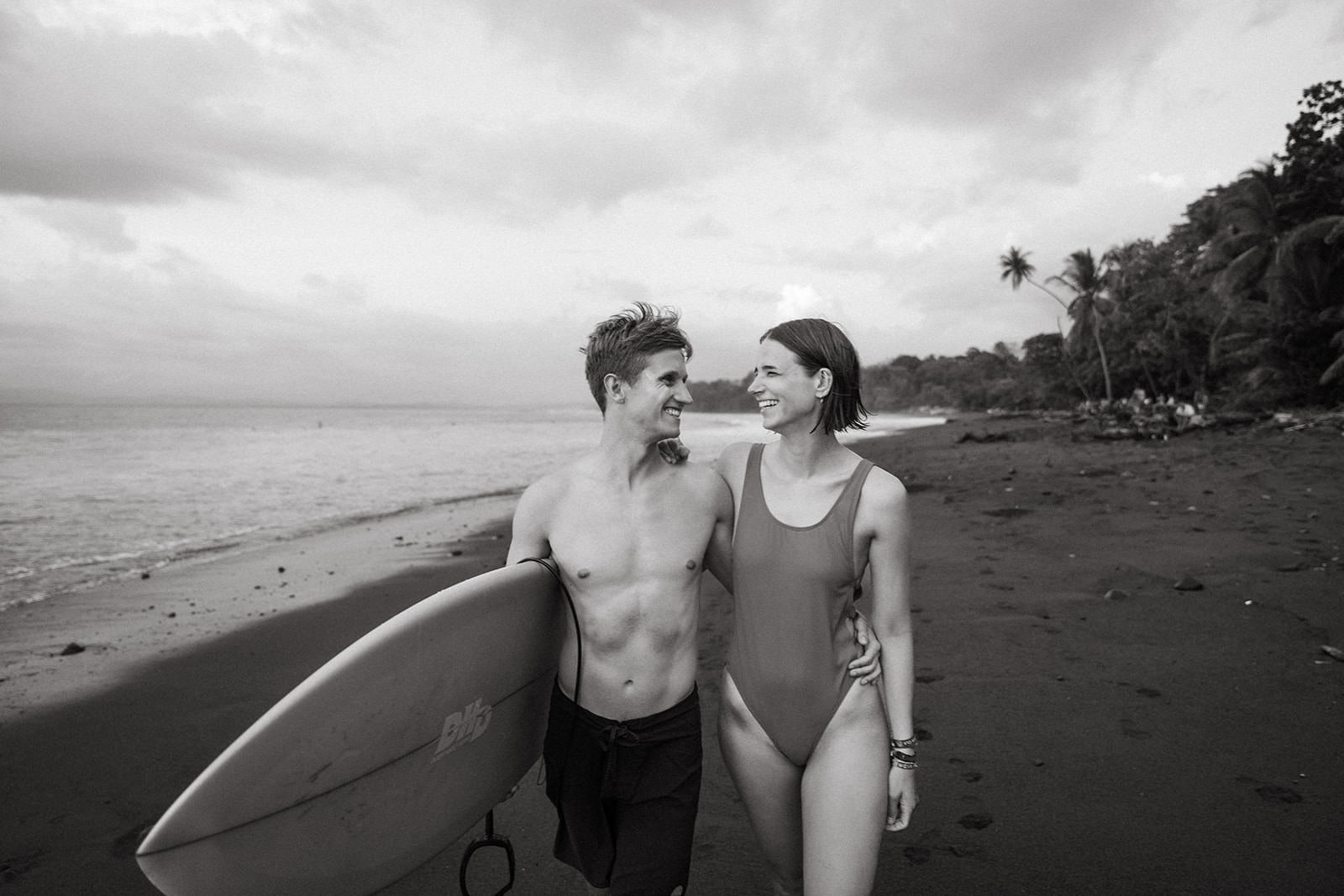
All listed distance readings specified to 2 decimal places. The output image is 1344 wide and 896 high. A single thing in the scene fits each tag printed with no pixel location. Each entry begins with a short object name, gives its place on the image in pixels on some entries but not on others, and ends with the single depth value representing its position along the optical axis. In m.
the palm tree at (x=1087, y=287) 34.84
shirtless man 2.08
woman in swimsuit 1.99
